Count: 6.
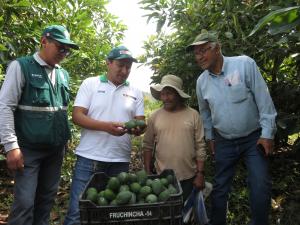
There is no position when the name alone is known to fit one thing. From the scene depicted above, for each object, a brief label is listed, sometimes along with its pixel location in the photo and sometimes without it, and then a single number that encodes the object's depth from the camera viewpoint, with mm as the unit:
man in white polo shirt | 1858
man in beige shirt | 2005
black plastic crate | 1355
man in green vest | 1618
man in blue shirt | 1872
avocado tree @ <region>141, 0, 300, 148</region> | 2280
